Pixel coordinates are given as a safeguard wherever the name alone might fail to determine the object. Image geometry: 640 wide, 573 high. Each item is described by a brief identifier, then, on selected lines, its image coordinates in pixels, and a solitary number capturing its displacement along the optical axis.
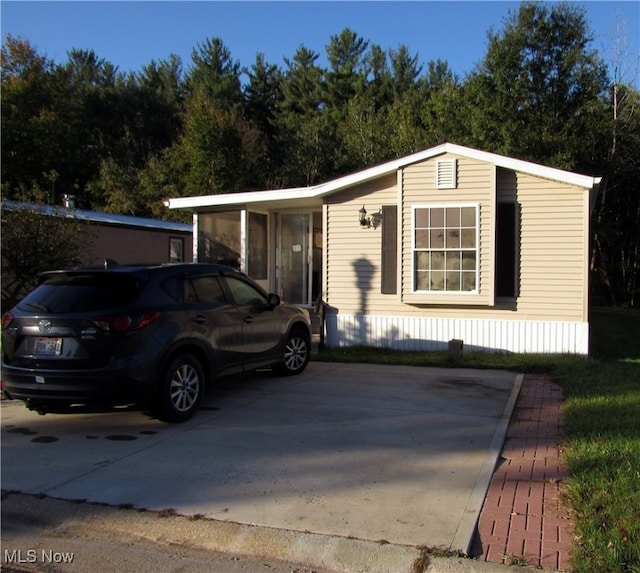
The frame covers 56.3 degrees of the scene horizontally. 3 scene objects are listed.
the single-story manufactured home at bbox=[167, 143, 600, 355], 10.55
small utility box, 10.02
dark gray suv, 5.63
